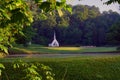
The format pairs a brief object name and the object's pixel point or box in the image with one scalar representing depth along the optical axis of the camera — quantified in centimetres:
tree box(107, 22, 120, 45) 4466
